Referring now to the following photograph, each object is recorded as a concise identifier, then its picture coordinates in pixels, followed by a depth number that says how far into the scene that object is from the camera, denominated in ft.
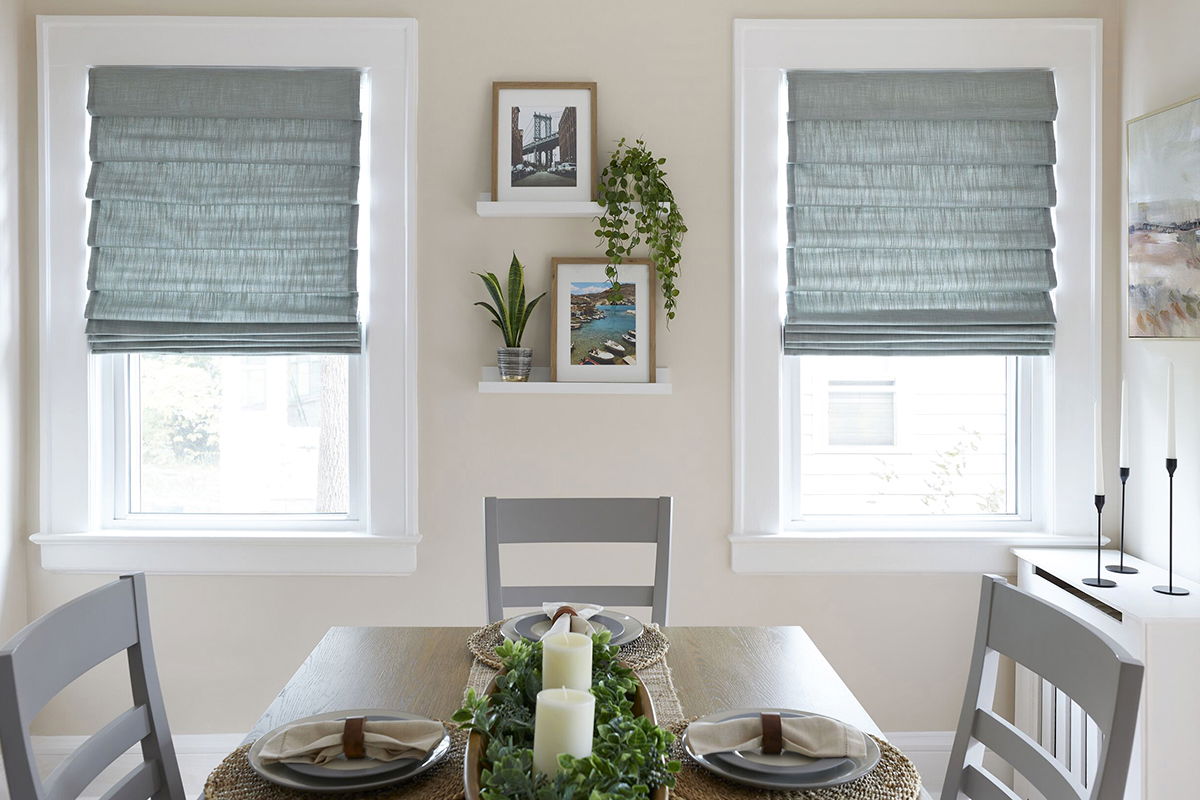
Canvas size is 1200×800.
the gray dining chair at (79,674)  3.77
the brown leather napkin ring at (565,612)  5.43
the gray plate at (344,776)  3.84
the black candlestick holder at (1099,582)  7.66
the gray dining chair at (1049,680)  3.67
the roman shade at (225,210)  8.95
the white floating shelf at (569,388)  8.78
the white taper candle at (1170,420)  7.65
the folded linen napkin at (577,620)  4.70
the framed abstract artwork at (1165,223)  7.62
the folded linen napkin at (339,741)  4.00
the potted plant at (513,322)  8.73
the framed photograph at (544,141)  8.94
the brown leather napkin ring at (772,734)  4.09
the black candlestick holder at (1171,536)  7.47
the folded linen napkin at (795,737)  4.08
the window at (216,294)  8.93
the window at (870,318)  9.01
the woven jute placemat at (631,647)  5.41
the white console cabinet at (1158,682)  6.93
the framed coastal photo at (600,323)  8.96
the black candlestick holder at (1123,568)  7.98
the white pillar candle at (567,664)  3.68
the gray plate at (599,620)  5.63
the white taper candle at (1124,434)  7.79
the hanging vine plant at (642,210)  8.67
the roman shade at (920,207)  9.03
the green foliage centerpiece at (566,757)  3.06
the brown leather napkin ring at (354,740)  4.03
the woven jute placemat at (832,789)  3.87
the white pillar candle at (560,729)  3.22
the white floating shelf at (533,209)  8.79
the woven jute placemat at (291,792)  3.85
